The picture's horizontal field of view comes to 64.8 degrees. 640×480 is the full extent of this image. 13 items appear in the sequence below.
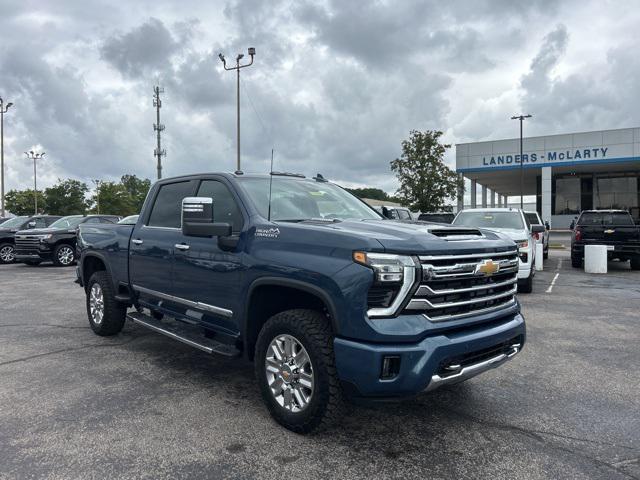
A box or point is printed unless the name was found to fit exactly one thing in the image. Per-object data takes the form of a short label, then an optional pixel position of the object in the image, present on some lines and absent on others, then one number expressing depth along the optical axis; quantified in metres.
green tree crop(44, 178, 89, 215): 81.62
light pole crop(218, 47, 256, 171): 24.33
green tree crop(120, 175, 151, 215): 142.75
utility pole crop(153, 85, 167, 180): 41.54
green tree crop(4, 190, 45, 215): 79.44
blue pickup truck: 3.09
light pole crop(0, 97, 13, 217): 41.50
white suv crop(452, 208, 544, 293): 9.73
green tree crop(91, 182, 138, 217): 87.61
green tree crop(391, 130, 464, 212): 34.69
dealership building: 37.62
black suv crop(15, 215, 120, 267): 16.16
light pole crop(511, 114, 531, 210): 35.51
